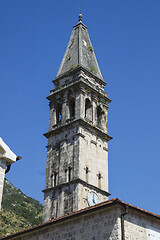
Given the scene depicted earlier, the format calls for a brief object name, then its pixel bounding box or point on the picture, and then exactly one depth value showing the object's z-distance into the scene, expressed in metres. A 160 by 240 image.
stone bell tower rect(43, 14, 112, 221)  31.48
